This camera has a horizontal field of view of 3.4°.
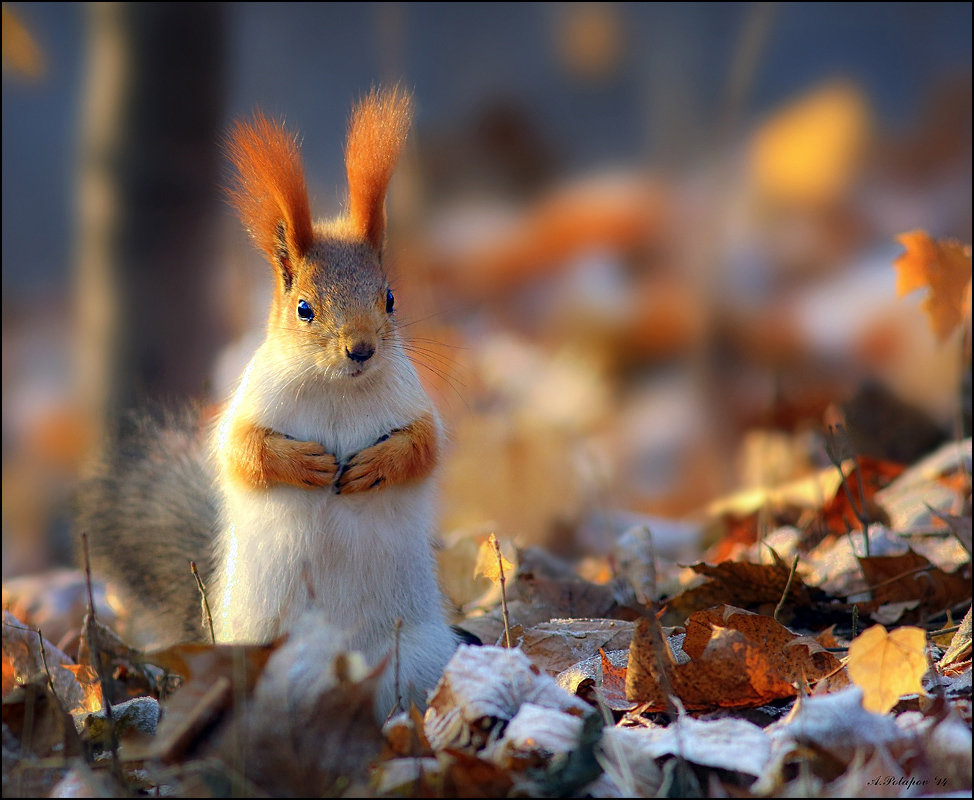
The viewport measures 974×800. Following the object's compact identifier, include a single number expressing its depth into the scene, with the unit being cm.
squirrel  503
